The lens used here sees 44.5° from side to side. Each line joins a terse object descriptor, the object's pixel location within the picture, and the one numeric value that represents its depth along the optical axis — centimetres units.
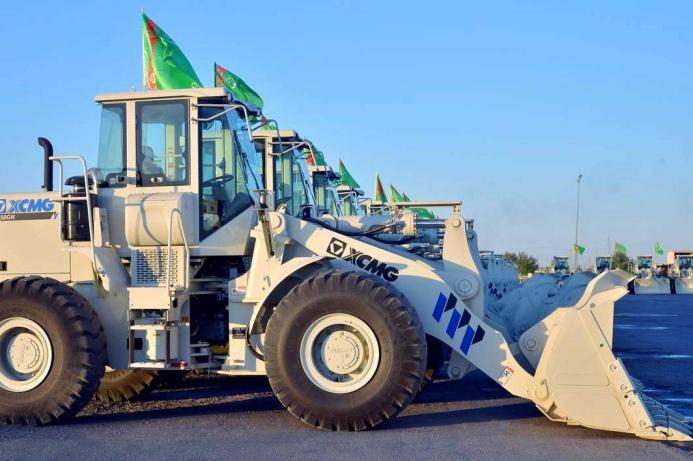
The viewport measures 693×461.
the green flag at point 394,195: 3744
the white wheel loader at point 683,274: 5500
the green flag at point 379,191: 3506
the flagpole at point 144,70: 1310
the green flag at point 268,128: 1462
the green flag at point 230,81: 1681
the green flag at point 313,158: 1453
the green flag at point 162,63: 1302
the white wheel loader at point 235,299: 756
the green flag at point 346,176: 3017
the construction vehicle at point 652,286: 5593
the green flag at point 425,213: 3003
